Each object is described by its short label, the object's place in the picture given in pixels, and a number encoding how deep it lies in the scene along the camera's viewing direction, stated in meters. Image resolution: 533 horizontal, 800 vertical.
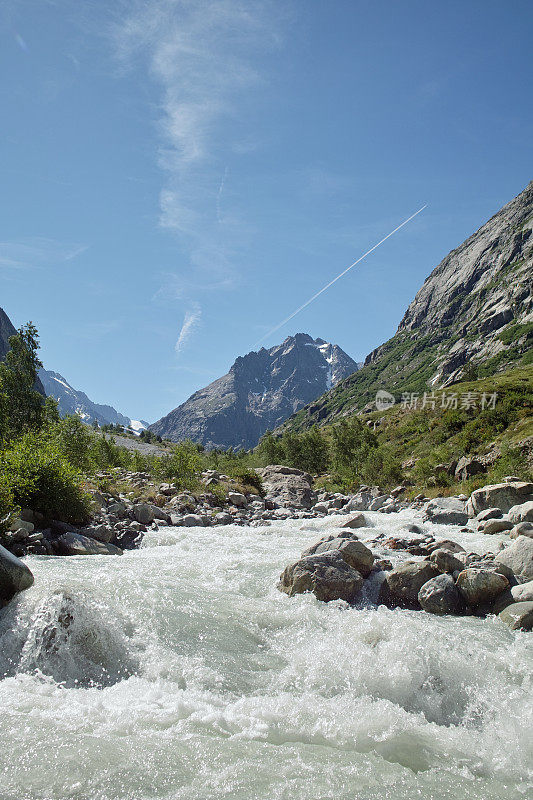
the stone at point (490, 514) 21.19
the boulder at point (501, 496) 22.84
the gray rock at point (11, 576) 9.63
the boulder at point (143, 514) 23.28
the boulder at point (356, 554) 12.99
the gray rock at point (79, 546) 16.17
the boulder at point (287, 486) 38.89
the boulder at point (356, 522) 23.55
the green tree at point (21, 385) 38.44
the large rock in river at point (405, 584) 11.74
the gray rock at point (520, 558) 11.93
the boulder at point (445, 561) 12.42
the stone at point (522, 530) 16.05
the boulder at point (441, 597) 11.09
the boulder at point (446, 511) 23.17
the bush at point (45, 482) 17.83
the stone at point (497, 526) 19.33
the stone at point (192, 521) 24.97
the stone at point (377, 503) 31.55
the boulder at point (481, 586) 11.20
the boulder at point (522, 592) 10.79
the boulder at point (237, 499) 32.53
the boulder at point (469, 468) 33.94
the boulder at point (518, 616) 9.98
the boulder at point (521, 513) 18.52
